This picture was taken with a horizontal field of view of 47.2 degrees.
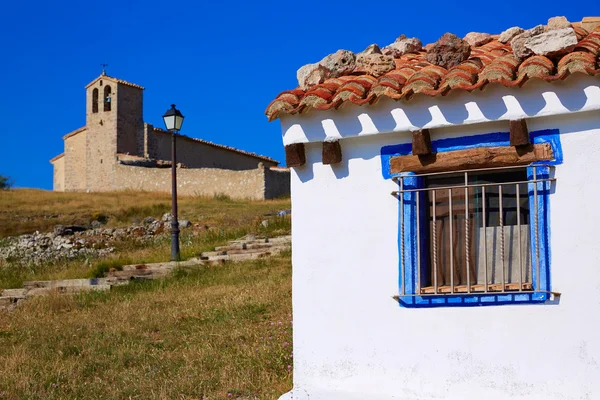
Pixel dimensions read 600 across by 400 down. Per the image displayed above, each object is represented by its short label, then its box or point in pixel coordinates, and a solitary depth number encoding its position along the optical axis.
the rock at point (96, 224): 24.87
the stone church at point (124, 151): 40.84
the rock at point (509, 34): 6.27
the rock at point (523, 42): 5.34
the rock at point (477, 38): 6.68
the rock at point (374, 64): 6.07
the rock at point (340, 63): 6.33
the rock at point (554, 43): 5.16
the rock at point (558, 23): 5.50
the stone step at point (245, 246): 15.34
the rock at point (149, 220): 24.37
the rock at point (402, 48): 6.77
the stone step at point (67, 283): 12.97
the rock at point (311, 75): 6.24
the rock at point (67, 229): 22.97
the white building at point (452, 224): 4.91
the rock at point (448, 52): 5.77
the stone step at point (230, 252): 14.89
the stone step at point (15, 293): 12.68
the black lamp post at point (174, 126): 14.84
